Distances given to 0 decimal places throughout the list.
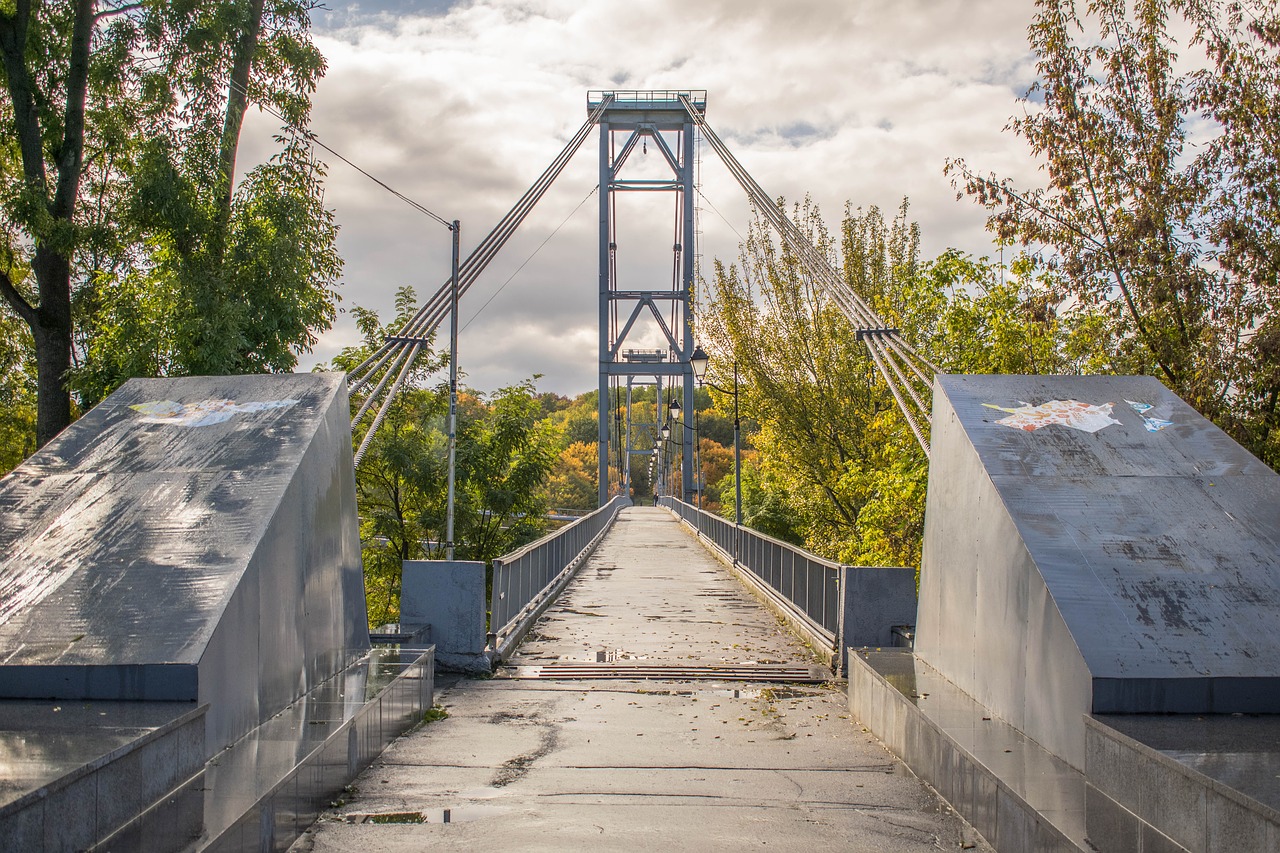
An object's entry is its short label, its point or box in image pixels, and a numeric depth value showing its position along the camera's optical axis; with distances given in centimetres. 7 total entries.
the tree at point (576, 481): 10231
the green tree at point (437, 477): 2353
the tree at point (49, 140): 1498
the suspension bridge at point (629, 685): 423
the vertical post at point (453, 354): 1250
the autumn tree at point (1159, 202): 1223
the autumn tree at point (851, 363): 1705
